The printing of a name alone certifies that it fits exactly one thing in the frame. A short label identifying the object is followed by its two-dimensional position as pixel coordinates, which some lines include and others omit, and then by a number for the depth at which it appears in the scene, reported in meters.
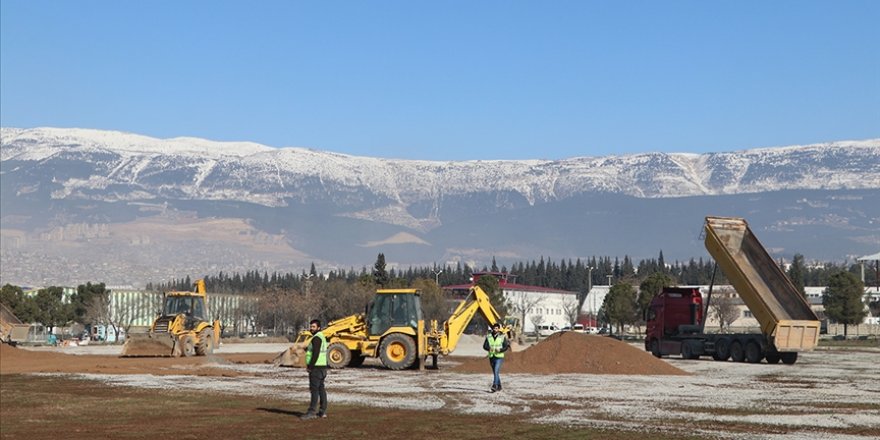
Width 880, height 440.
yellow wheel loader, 51.62
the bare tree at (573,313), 175.45
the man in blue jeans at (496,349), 31.89
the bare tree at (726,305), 128.00
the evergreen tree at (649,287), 112.69
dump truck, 50.69
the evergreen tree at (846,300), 104.75
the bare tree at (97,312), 133.38
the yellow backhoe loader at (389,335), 43.00
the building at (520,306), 178.34
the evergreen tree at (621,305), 121.25
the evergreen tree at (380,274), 145.75
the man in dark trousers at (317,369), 24.75
